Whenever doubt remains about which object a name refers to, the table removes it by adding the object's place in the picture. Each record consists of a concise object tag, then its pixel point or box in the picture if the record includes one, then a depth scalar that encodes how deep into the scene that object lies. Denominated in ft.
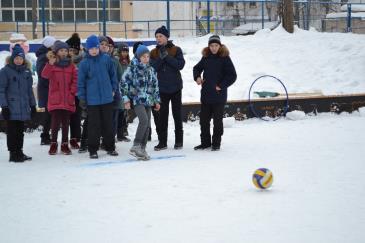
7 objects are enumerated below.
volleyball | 32.12
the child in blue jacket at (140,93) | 41.79
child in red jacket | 43.49
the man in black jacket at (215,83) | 45.65
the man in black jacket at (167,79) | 45.38
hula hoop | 62.19
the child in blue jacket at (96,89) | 42.03
